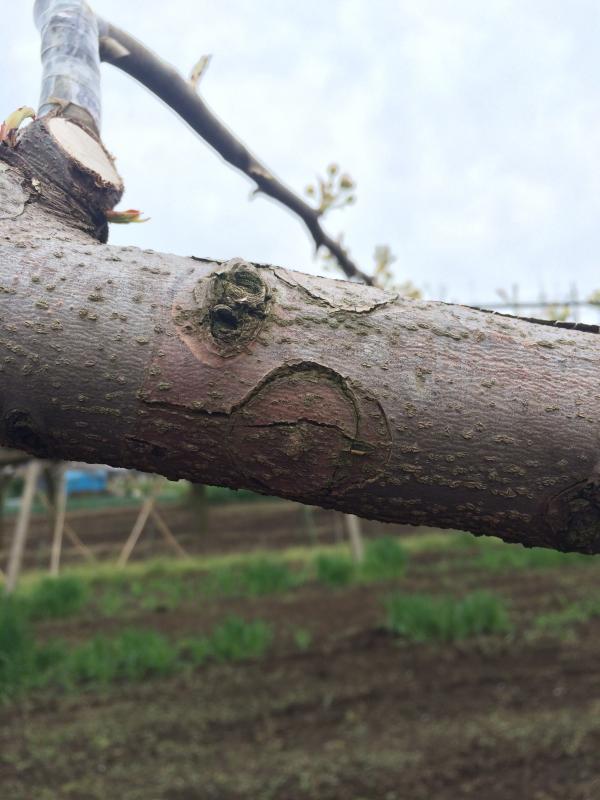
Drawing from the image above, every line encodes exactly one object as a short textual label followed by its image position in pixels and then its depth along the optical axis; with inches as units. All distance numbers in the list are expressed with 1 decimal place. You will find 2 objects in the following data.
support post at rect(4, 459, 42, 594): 251.0
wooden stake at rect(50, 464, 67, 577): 338.5
